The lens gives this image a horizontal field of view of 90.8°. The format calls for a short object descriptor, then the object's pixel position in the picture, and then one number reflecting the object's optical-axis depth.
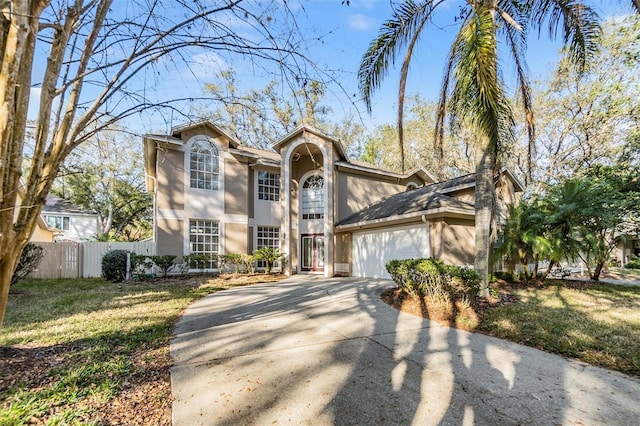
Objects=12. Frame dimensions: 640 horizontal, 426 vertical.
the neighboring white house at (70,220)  27.35
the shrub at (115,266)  13.12
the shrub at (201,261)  14.69
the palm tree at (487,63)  6.46
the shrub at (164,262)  13.66
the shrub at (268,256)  15.28
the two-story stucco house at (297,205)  13.61
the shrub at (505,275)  11.45
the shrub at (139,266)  13.46
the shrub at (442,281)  7.33
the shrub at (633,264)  23.36
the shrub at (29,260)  10.48
